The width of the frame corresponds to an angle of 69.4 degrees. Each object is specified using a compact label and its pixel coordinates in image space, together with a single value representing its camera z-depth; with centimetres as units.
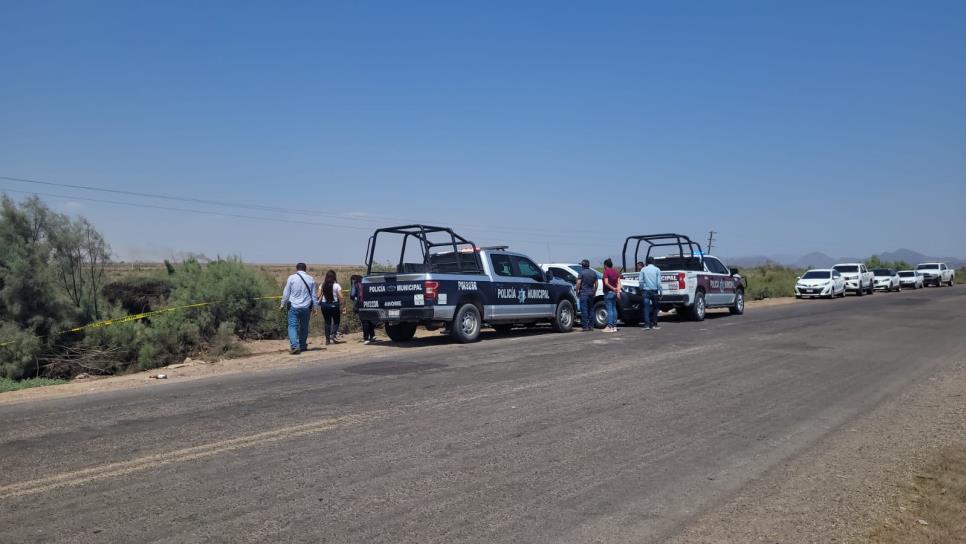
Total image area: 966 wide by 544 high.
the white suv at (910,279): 5053
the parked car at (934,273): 5434
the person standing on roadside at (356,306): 1612
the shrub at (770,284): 3972
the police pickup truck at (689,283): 2005
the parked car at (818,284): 3697
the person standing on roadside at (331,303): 1634
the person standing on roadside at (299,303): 1449
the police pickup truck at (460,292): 1471
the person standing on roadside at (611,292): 1781
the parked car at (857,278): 4025
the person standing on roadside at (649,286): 1830
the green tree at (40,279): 1255
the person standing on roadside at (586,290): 1791
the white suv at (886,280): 4575
